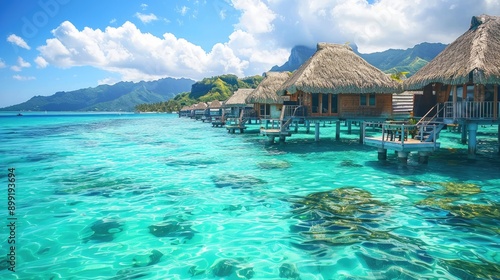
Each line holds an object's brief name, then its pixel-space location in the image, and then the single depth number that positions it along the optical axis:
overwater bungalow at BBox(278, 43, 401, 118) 20.73
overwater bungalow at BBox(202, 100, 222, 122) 59.94
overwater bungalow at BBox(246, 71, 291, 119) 34.47
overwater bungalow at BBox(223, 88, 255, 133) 40.41
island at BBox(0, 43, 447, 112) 154.00
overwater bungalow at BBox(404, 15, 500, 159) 14.06
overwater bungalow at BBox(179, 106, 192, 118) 89.75
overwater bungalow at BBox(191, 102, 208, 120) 76.18
